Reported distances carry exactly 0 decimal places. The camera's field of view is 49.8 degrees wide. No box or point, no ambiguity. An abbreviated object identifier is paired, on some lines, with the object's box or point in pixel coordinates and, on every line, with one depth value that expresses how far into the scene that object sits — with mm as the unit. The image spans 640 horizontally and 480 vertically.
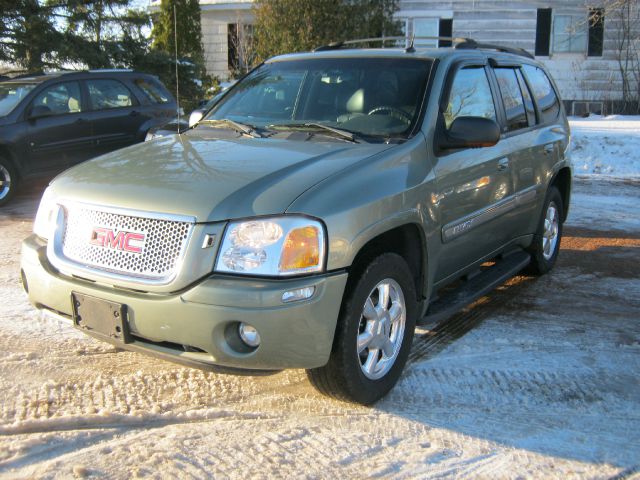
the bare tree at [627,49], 19047
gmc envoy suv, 3105
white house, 19734
